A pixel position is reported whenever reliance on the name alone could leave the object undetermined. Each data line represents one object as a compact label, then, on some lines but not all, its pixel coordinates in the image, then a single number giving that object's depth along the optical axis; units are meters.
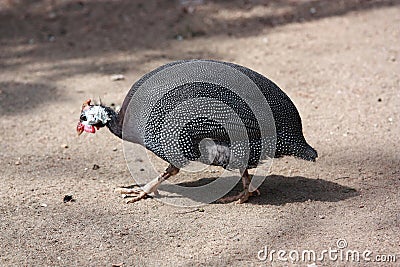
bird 7.91
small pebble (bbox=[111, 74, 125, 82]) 13.10
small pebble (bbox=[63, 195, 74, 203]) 8.77
